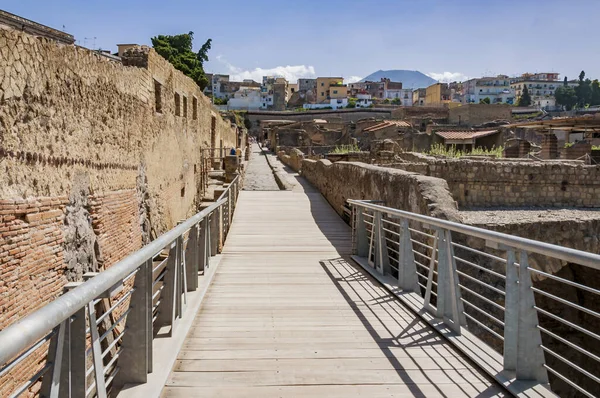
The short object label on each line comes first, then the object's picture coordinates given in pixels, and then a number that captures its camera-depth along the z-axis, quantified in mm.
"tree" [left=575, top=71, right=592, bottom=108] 102750
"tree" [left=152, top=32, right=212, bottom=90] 48294
